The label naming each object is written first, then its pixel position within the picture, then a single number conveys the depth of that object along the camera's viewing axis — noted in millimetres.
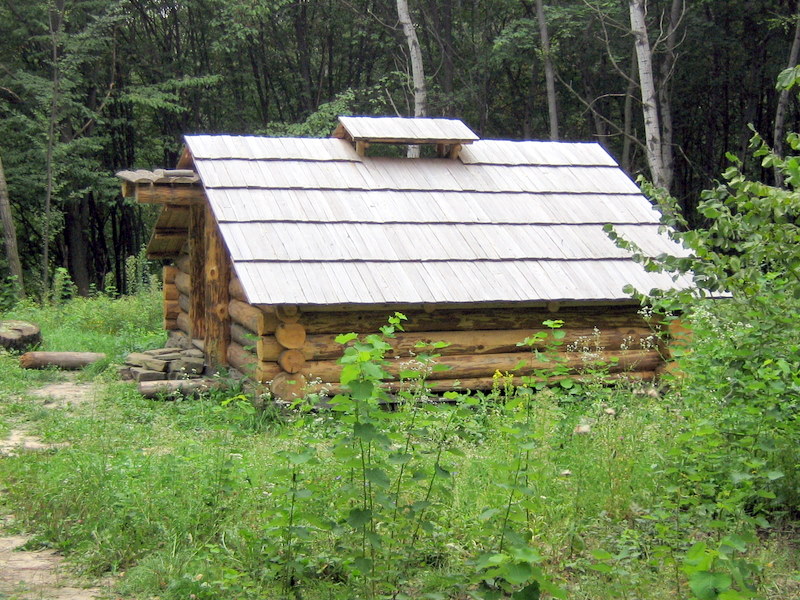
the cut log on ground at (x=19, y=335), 12141
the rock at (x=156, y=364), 10195
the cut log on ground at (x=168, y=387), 9181
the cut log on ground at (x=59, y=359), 11383
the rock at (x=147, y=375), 9952
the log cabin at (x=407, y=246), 8375
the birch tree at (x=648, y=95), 15664
